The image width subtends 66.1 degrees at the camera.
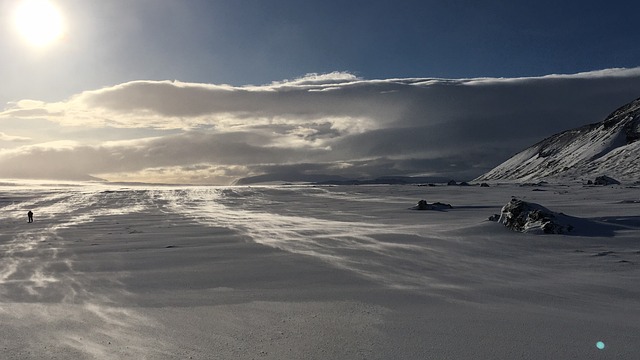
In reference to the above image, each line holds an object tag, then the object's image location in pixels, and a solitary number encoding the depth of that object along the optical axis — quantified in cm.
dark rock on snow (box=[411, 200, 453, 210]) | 2341
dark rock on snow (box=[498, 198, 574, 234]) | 1223
